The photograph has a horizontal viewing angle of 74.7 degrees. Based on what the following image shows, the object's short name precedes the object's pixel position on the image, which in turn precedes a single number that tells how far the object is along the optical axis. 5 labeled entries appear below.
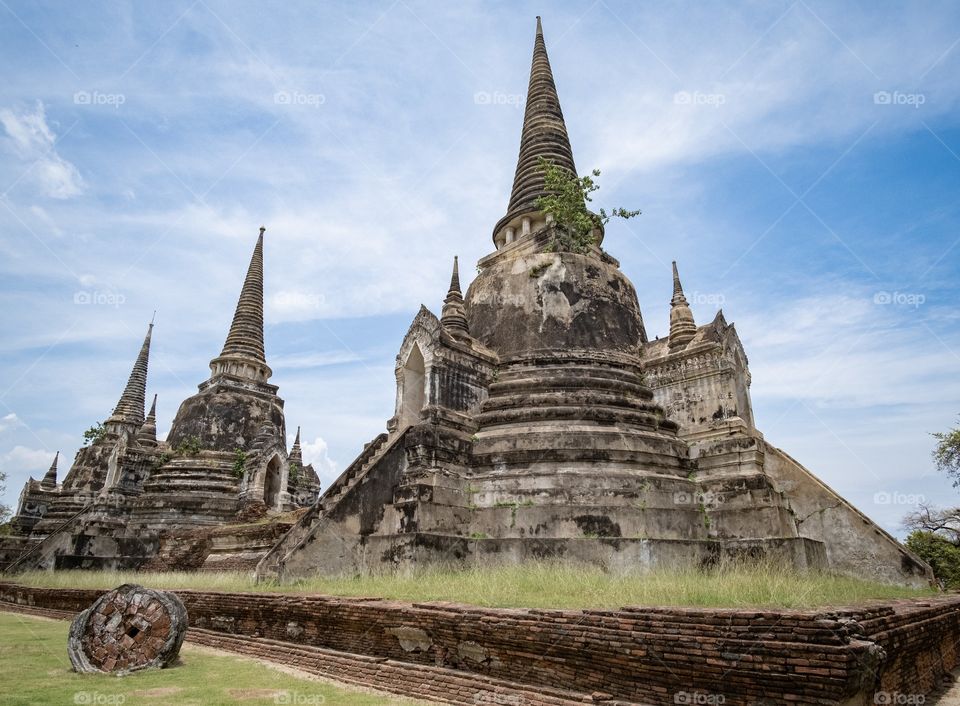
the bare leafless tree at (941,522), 24.62
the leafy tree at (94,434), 32.47
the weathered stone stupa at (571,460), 12.78
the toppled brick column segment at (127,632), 7.95
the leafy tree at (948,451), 25.09
